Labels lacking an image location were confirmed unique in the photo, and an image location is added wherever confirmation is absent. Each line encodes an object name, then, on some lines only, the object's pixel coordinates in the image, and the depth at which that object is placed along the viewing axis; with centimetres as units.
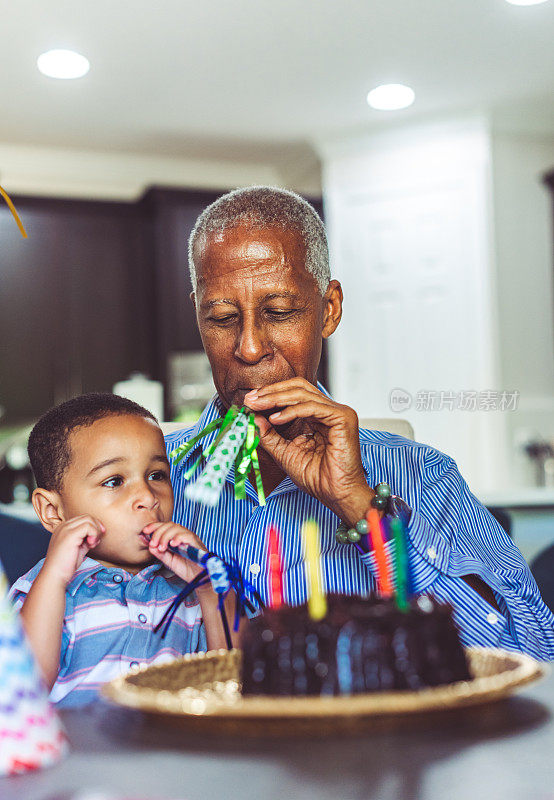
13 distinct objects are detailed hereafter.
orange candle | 80
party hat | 59
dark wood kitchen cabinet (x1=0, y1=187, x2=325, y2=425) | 556
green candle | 72
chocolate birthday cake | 64
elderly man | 128
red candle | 76
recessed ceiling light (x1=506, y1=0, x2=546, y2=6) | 379
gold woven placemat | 57
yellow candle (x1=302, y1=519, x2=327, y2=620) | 68
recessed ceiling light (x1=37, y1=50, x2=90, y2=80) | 421
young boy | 120
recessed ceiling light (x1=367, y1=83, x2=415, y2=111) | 475
